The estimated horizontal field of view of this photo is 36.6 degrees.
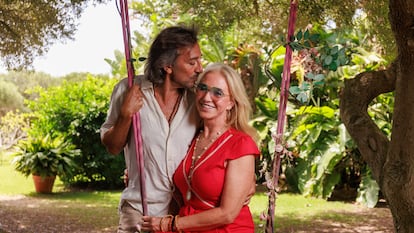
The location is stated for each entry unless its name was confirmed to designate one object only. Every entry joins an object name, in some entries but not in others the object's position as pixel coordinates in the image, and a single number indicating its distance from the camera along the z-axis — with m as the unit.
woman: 1.83
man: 2.05
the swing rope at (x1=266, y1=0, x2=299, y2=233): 1.87
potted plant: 8.51
